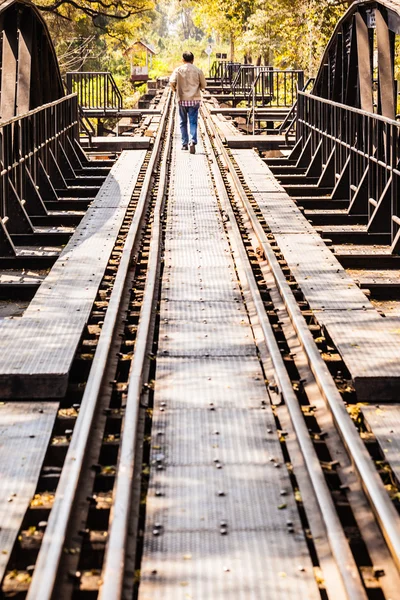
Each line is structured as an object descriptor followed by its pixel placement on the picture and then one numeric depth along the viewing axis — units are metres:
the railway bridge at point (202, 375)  7.91
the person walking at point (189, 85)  34.53
